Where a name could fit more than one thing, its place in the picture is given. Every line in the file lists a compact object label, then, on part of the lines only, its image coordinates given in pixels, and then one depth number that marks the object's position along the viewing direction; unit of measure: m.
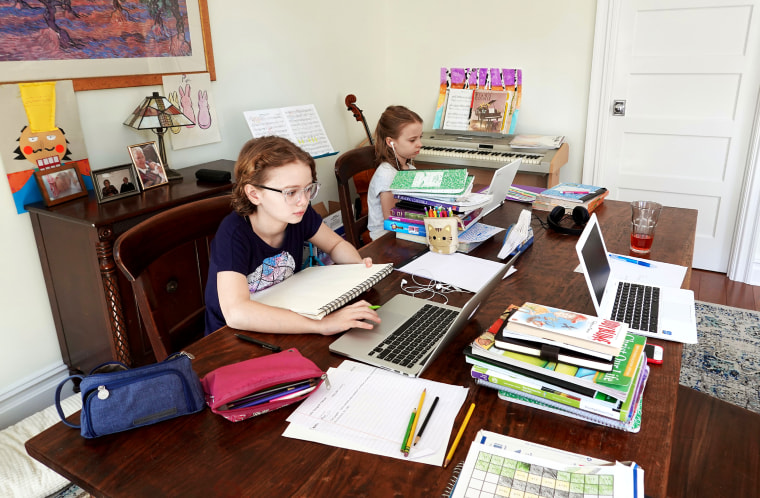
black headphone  1.95
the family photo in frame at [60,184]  1.98
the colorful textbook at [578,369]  0.92
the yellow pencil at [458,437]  0.86
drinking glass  1.72
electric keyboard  3.28
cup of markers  1.70
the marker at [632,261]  1.64
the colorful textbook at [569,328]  0.98
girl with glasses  1.36
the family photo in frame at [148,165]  2.16
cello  3.30
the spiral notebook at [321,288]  1.32
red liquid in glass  1.72
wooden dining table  0.82
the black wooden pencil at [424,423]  0.91
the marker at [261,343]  1.18
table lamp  2.25
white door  3.10
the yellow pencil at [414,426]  0.87
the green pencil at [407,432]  0.88
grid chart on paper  0.78
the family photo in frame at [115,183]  2.00
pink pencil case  0.95
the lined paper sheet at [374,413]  0.90
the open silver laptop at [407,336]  1.11
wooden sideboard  1.88
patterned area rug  2.25
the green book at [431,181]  1.81
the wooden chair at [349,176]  2.17
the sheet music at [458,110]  3.77
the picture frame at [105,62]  1.96
